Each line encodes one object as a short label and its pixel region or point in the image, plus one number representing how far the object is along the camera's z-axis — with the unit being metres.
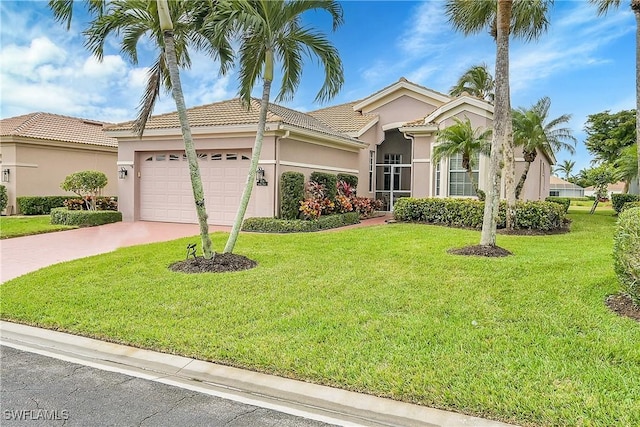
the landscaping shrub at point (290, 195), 14.59
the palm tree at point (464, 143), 14.34
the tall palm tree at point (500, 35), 9.41
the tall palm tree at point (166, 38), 7.95
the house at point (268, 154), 15.10
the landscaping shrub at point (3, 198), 19.23
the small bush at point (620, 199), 22.05
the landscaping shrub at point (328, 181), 15.92
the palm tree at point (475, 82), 24.62
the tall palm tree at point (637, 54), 11.80
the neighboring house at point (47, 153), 19.60
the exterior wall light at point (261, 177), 14.69
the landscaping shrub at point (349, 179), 17.59
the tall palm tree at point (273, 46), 8.10
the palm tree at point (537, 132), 15.27
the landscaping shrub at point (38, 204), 19.56
